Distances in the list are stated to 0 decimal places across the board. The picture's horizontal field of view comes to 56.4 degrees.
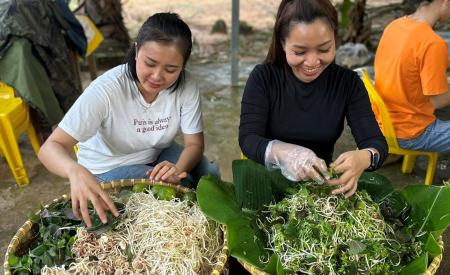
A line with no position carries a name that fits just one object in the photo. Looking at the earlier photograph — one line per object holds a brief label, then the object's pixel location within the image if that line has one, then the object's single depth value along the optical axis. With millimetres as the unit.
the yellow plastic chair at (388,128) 2703
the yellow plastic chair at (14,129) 3100
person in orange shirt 2504
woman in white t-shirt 1836
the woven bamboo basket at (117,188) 1467
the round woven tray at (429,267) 1390
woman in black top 1725
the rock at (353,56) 5633
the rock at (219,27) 7738
